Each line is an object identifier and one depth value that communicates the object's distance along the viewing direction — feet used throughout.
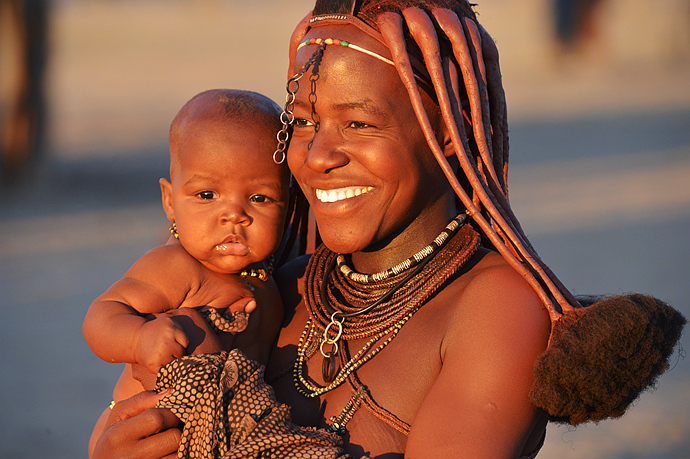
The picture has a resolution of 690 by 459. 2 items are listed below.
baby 17.81
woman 14.06
